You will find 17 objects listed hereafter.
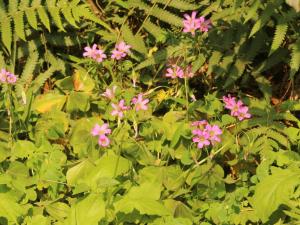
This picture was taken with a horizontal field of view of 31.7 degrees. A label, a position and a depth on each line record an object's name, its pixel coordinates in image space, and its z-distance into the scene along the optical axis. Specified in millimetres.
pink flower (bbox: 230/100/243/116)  2809
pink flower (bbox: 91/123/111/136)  2701
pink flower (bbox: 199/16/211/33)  3053
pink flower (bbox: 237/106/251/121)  2799
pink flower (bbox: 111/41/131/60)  3184
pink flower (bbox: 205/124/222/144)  2660
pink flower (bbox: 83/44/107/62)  3195
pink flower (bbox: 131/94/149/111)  2838
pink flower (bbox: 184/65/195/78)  2935
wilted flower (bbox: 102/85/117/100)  2991
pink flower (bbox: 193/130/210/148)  2658
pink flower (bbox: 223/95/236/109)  2821
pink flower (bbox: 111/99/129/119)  2775
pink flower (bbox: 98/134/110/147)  2674
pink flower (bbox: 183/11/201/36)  3008
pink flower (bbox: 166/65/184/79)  3055
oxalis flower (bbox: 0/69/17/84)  2926
